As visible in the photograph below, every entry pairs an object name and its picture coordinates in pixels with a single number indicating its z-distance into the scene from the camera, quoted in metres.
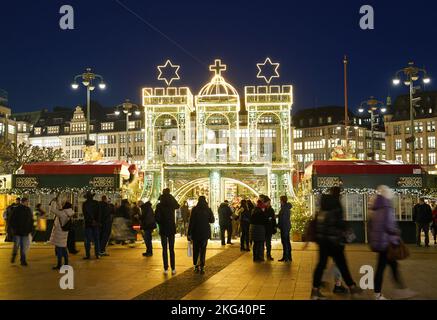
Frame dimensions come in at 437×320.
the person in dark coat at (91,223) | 19.19
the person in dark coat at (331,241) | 10.92
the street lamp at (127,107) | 41.09
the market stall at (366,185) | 25.89
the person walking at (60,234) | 15.95
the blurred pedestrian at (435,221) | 26.61
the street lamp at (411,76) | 30.62
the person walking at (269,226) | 18.80
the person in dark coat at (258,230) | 18.28
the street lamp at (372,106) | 40.91
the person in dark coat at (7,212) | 23.07
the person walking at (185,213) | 28.42
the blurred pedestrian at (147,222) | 19.78
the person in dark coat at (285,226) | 18.14
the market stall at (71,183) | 27.23
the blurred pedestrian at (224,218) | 24.42
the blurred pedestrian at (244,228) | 22.11
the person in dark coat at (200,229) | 14.85
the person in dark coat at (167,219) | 14.70
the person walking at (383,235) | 10.73
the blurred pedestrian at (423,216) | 24.30
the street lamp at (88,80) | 30.98
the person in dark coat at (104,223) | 20.16
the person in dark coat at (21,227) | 17.28
